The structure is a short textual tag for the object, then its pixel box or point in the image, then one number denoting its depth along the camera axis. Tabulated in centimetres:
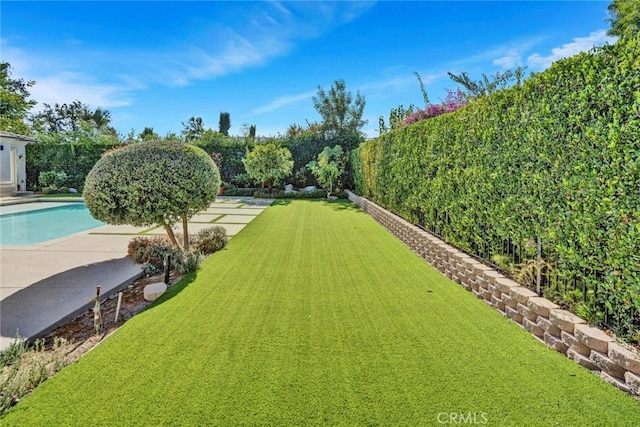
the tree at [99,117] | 3866
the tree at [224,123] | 3656
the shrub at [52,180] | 2316
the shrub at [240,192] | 2409
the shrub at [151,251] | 655
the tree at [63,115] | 4828
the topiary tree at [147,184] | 630
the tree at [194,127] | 3712
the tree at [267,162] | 2148
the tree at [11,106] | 2983
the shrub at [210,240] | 783
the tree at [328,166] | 2200
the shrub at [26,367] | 268
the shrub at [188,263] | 616
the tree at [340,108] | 3039
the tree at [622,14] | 1488
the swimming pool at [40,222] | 977
